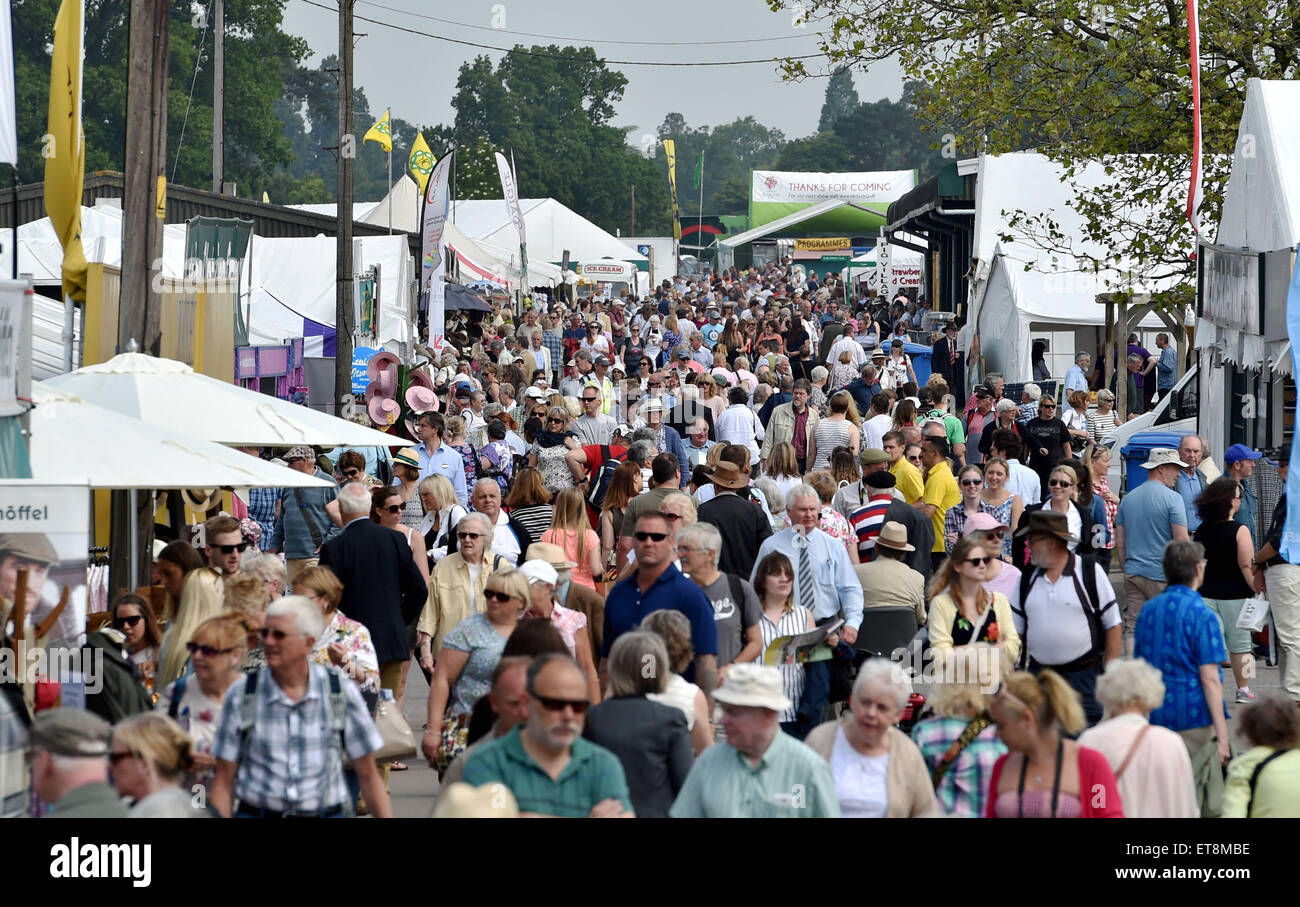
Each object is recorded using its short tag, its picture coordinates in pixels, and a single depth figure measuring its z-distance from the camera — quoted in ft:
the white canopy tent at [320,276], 86.74
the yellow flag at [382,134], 110.32
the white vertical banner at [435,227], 77.61
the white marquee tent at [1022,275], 86.79
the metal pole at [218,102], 125.10
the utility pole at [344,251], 66.39
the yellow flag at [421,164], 126.31
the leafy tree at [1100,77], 65.87
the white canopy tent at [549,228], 187.11
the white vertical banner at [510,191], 117.19
